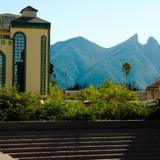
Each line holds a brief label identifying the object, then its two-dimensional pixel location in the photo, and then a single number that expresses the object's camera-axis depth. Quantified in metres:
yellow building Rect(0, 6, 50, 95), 63.50
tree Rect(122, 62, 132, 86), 90.47
